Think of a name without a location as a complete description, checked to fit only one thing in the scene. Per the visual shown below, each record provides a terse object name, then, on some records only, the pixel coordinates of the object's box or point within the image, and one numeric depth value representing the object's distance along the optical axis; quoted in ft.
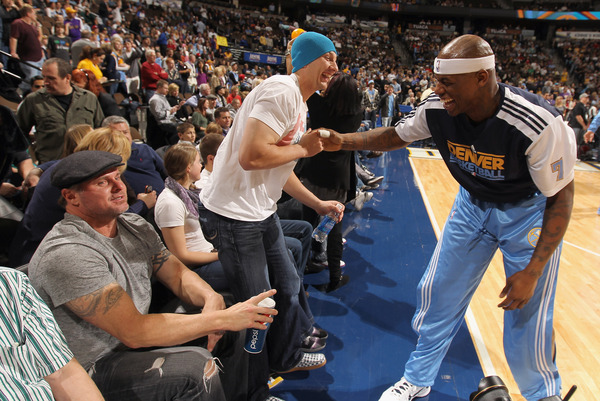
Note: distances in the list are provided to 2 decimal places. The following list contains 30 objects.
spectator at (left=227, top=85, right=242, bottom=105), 25.78
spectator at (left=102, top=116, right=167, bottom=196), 9.67
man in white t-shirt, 5.51
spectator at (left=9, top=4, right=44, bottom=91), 18.94
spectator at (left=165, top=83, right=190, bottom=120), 22.54
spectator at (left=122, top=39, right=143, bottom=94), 25.84
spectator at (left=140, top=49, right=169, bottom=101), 24.98
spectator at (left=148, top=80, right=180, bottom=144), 19.58
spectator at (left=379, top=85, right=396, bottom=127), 37.33
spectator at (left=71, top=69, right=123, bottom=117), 15.15
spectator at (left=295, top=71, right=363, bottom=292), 9.52
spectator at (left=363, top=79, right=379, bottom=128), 38.67
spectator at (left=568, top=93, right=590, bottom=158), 31.27
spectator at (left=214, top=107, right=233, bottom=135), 17.10
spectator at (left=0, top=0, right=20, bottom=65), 21.08
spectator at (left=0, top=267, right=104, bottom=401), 3.71
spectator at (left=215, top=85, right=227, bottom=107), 25.05
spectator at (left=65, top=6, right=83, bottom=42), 27.61
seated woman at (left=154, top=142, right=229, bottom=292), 7.54
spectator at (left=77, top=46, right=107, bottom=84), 19.59
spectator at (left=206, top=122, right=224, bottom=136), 13.88
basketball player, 5.42
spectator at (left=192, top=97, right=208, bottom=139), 20.29
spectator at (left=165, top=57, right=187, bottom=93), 28.71
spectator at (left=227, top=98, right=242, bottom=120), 24.44
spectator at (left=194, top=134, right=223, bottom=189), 10.12
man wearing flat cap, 4.55
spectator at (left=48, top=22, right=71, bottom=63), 22.03
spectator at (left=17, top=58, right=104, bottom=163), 12.21
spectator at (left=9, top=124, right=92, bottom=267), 6.57
